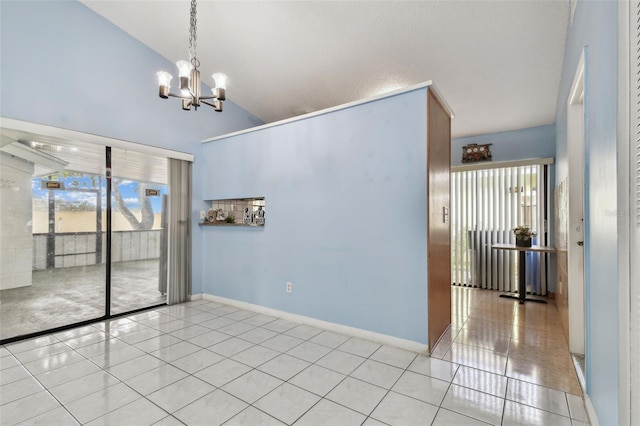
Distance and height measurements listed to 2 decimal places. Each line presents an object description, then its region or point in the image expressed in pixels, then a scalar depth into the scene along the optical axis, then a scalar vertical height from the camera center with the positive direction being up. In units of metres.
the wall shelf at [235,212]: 4.32 +0.04
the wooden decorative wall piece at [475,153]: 5.37 +1.18
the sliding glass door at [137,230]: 3.90 -0.24
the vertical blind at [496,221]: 4.88 -0.10
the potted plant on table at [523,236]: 4.44 -0.32
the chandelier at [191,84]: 2.67 +1.26
